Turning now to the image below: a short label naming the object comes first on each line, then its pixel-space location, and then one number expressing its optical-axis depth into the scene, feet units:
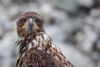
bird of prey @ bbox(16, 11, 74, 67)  24.20
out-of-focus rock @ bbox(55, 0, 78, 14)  62.01
